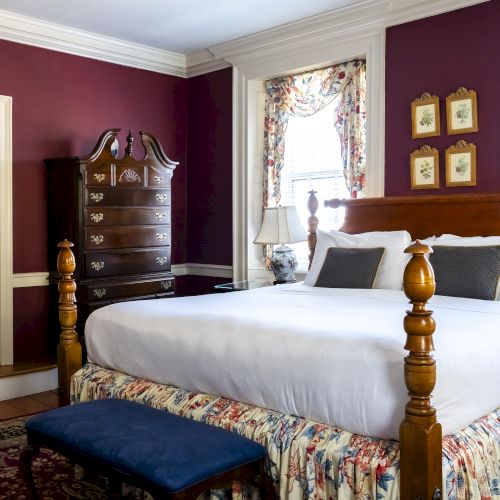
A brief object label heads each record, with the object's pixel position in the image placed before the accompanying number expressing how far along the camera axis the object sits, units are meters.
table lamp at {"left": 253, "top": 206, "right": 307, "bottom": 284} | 4.94
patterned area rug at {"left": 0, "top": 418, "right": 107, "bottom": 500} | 3.05
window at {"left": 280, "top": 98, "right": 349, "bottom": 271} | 5.35
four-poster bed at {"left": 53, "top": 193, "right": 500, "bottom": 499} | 1.98
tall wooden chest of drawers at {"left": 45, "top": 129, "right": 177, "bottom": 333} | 4.92
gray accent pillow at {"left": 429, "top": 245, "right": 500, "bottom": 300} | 3.45
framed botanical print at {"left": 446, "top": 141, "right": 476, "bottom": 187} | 4.28
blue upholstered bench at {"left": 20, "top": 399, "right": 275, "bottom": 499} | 2.04
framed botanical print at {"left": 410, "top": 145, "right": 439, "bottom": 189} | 4.47
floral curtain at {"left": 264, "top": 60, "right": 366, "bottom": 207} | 5.04
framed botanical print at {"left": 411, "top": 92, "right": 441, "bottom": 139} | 4.46
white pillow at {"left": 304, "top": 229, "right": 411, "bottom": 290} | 3.96
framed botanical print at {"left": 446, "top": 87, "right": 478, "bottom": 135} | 4.27
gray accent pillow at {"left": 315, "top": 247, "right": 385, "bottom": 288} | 3.96
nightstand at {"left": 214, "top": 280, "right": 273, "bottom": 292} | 5.18
